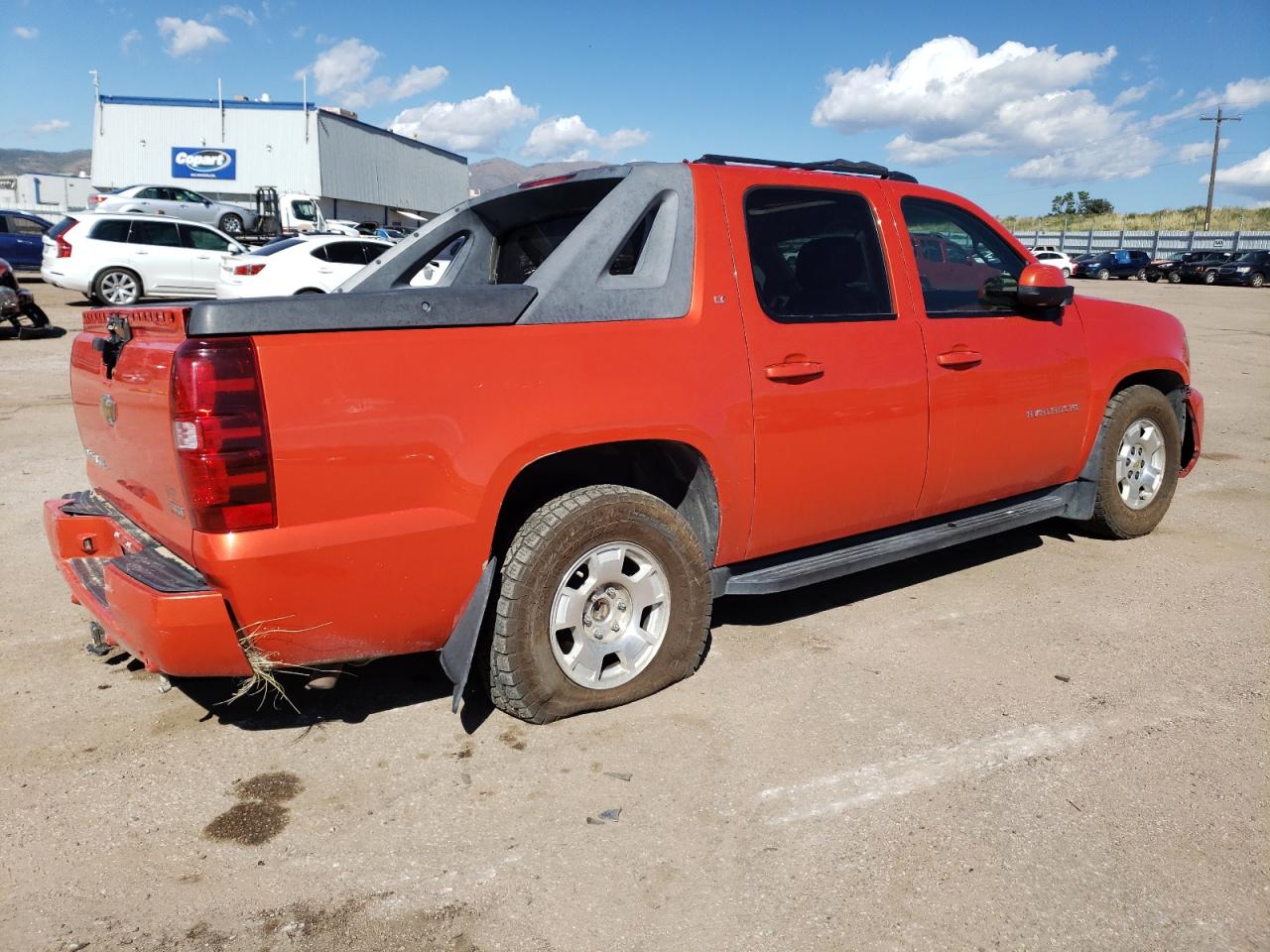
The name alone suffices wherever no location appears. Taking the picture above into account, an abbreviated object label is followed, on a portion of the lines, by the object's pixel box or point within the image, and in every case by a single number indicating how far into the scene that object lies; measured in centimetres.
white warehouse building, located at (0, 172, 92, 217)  5256
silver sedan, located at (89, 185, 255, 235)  2821
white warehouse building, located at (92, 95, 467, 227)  4469
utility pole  6175
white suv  1666
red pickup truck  276
